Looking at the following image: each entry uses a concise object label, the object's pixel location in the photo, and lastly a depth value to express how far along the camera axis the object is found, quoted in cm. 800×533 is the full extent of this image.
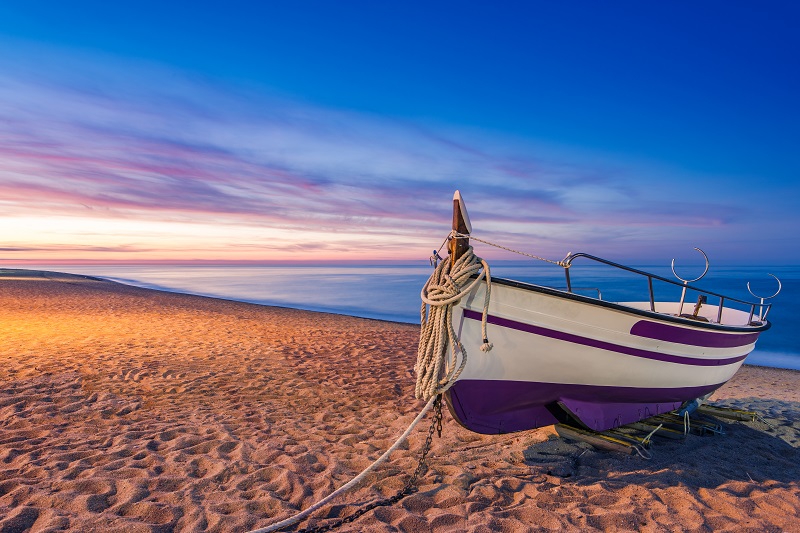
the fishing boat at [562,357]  370
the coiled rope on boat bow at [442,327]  353
